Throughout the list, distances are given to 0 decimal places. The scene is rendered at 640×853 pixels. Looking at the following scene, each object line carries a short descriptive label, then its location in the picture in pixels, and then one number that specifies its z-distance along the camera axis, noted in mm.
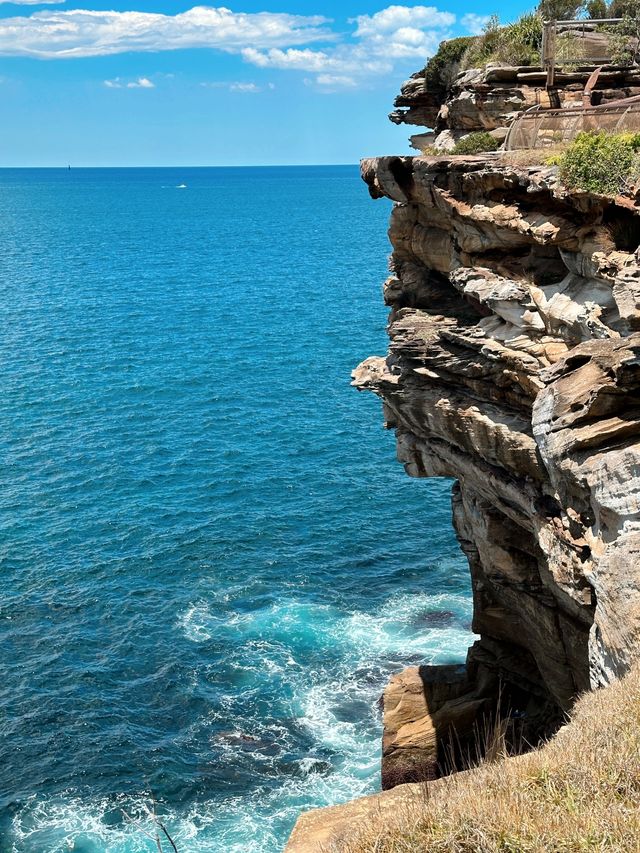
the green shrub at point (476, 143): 34312
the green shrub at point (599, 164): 24875
